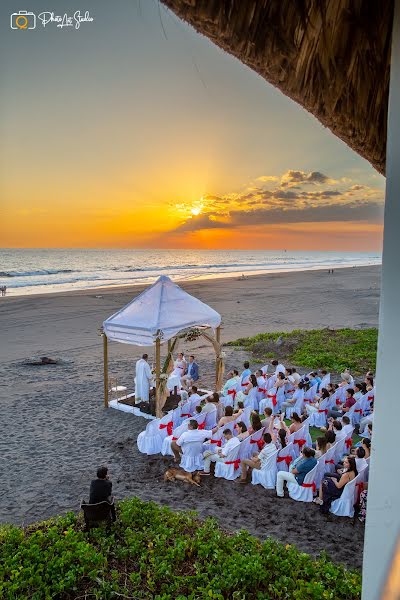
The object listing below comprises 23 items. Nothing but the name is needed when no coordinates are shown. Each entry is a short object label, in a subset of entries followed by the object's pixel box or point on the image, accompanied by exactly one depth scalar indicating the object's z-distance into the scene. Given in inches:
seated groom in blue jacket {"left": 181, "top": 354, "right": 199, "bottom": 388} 565.6
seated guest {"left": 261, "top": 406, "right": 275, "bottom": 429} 358.3
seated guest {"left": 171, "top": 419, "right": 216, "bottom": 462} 344.5
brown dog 328.5
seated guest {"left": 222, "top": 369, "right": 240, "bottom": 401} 479.5
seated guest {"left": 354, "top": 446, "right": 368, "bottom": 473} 292.5
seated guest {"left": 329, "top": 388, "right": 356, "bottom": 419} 425.6
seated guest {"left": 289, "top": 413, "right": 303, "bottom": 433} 346.3
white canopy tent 426.9
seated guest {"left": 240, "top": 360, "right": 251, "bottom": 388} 483.5
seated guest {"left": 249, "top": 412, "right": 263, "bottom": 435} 343.3
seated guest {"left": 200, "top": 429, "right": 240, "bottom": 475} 332.5
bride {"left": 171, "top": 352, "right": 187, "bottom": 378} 521.7
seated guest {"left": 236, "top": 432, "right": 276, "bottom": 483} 322.0
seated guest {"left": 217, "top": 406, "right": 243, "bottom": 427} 370.4
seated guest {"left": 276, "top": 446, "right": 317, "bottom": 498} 301.1
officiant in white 475.2
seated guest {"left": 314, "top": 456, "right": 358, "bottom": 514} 282.0
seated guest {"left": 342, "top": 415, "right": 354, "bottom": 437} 337.6
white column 70.5
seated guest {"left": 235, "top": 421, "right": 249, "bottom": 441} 342.8
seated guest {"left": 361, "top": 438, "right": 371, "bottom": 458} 306.0
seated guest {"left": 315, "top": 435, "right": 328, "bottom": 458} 312.5
